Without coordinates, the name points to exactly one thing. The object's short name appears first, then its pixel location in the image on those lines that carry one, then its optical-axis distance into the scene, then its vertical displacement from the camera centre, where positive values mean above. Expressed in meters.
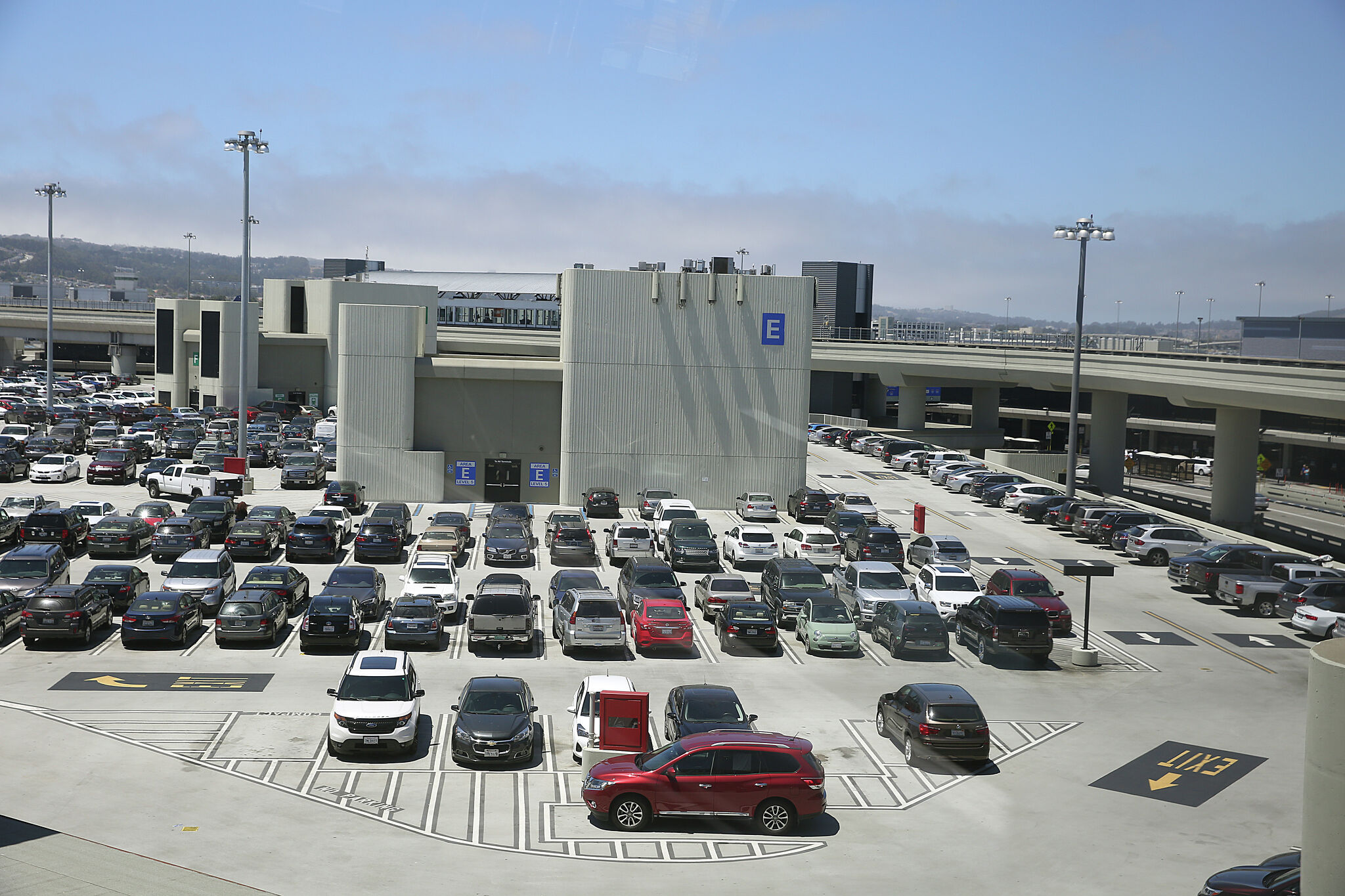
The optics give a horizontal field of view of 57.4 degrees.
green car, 28.67 -5.92
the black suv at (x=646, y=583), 30.50 -5.53
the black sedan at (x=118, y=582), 29.73 -5.67
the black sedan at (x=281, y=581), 30.20 -5.63
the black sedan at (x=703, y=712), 20.47 -5.79
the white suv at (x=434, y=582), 30.34 -5.54
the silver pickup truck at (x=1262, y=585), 34.88 -5.49
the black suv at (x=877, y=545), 39.94 -5.46
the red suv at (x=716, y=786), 17.70 -5.97
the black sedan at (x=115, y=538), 36.56 -5.63
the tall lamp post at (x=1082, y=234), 49.59 +6.12
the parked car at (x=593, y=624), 27.48 -5.75
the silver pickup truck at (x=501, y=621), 27.58 -5.77
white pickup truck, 47.25 -5.08
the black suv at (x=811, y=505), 48.91 -5.13
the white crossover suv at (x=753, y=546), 38.53 -5.43
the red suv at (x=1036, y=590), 31.08 -5.46
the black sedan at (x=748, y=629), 28.70 -5.96
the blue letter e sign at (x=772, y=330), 50.69 +1.85
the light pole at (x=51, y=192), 78.50 +9.91
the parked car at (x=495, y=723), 19.94 -5.93
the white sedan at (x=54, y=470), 51.75 -5.21
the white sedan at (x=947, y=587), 32.16 -5.50
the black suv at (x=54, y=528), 36.44 -5.43
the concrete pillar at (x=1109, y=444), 69.25 -3.21
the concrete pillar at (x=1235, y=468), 56.38 -3.52
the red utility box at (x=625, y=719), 19.72 -5.64
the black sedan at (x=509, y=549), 37.16 -5.59
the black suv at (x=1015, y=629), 28.34 -5.67
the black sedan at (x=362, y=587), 29.91 -5.63
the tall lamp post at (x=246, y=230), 51.74 +5.30
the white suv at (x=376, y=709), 20.34 -5.86
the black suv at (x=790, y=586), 31.47 -5.61
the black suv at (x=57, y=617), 26.48 -5.83
